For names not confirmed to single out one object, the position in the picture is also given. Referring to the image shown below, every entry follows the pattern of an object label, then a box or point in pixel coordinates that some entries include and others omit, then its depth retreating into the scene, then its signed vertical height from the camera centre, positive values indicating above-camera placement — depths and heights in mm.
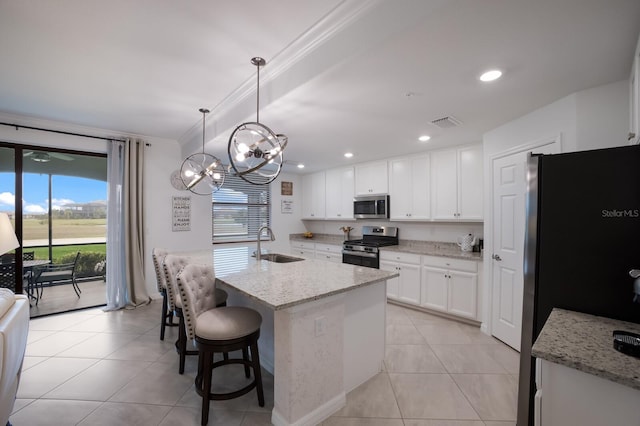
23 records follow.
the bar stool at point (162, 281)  2881 -757
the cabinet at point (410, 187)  4203 +392
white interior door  2729 -344
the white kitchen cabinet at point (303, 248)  5751 -810
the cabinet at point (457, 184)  3672 +399
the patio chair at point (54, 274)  4230 -1017
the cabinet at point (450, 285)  3438 -975
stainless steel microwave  4652 +81
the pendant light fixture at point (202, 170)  2953 +455
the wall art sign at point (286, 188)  6176 +529
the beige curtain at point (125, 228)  3959 -260
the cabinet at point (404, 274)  3968 -920
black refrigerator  1192 -121
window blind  5289 +17
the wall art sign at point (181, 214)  4551 -56
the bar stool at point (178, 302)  2276 -808
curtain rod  3436 +1067
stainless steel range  4422 -560
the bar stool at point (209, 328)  1797 -791
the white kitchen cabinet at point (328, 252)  5121 -795
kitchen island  1692 -843
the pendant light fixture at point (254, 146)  1951 +479
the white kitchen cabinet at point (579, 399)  863 -635
